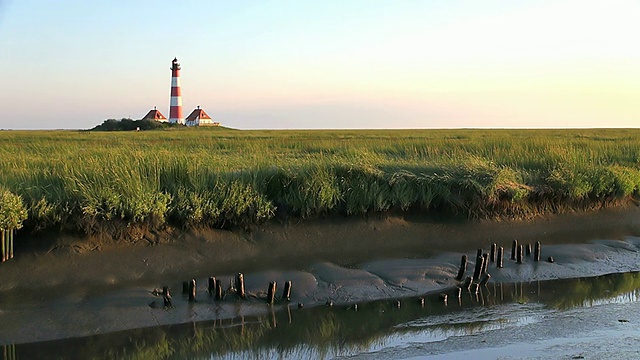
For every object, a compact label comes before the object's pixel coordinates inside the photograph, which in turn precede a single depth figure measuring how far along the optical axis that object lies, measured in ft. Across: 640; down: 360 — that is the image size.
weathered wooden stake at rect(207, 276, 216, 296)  29.55
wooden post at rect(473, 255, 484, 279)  34.45
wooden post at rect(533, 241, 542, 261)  38.91
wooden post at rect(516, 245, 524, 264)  38.09
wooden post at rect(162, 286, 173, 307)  28.55
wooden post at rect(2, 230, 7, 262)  30.07
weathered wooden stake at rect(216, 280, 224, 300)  29.53
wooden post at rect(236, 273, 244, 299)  29.71
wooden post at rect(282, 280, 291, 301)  30.37
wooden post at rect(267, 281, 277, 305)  29.63
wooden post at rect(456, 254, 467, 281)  34.73
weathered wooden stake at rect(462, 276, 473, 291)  33.71
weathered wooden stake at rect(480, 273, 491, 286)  34.86
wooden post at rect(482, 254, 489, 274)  34.96
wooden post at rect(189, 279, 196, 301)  29.22
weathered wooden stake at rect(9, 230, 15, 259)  30.45
